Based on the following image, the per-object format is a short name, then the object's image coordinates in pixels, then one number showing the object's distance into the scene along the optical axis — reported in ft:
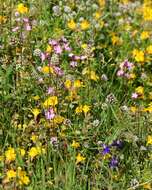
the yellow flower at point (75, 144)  16.42
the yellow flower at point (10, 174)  14.80
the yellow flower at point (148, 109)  18.39
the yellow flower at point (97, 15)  24.19
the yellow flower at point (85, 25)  22.39
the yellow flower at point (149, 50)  22.48
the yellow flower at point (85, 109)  17.65
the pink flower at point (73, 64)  19.90
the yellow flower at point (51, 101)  17.16
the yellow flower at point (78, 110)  17.73
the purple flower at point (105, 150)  16.21
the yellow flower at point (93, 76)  19.43
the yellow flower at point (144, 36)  23.63
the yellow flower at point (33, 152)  15.75
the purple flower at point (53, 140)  16.31
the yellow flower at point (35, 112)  17.19
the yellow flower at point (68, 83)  18.44
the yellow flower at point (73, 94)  18.30
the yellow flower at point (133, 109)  18.68
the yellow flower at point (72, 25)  22.03
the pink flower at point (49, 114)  17.01
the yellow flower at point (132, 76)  20.75
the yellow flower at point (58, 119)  17.07
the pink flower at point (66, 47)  20.58
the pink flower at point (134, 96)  19.72
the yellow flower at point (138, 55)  21.68
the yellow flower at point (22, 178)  14.88
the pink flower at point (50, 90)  17.95
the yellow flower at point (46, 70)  18.67
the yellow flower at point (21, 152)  15.76
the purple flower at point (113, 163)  16.19
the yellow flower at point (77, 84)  18.65
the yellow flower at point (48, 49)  19.81
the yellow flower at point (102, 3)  26.07
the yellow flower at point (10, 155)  15.41
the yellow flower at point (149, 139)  16.98
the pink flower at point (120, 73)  20.71
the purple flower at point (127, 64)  20.68
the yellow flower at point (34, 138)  16.17
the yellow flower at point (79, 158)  16.02
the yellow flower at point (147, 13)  25.64
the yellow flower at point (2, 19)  20.04
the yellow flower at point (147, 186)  15.81
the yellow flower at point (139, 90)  20.04
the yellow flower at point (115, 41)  23.14
